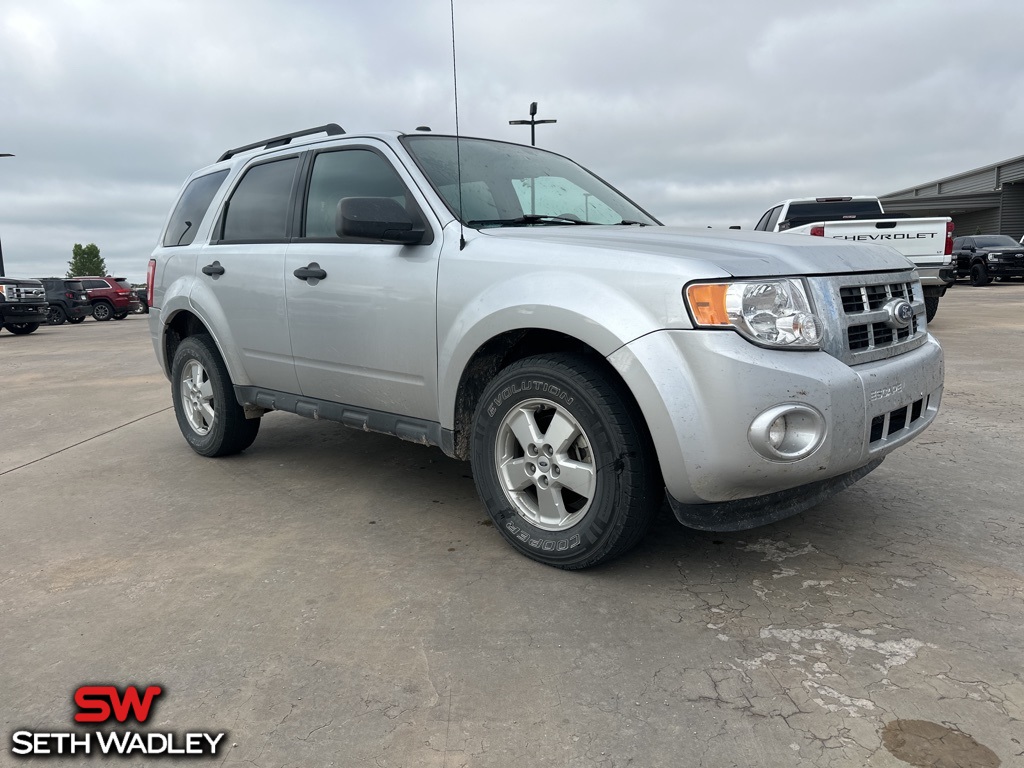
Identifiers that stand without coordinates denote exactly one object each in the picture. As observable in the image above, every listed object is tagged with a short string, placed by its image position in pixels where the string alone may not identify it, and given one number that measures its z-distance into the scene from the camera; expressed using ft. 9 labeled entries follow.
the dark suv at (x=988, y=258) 78.43
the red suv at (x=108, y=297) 89.45
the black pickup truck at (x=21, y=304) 62.08
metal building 119.24
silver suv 8.34
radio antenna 10.60
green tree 285.84
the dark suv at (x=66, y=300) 83.66
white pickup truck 30.83
